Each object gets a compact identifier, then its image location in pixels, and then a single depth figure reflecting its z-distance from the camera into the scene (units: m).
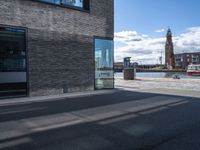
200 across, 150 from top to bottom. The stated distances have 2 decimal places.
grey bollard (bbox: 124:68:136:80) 17.51
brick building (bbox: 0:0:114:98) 7.81
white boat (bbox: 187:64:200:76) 32.04
